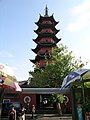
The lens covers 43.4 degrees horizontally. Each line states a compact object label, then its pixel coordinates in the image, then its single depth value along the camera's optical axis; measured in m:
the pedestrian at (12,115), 6.00
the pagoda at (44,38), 20.72
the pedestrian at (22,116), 7.58
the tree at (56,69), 15.52
